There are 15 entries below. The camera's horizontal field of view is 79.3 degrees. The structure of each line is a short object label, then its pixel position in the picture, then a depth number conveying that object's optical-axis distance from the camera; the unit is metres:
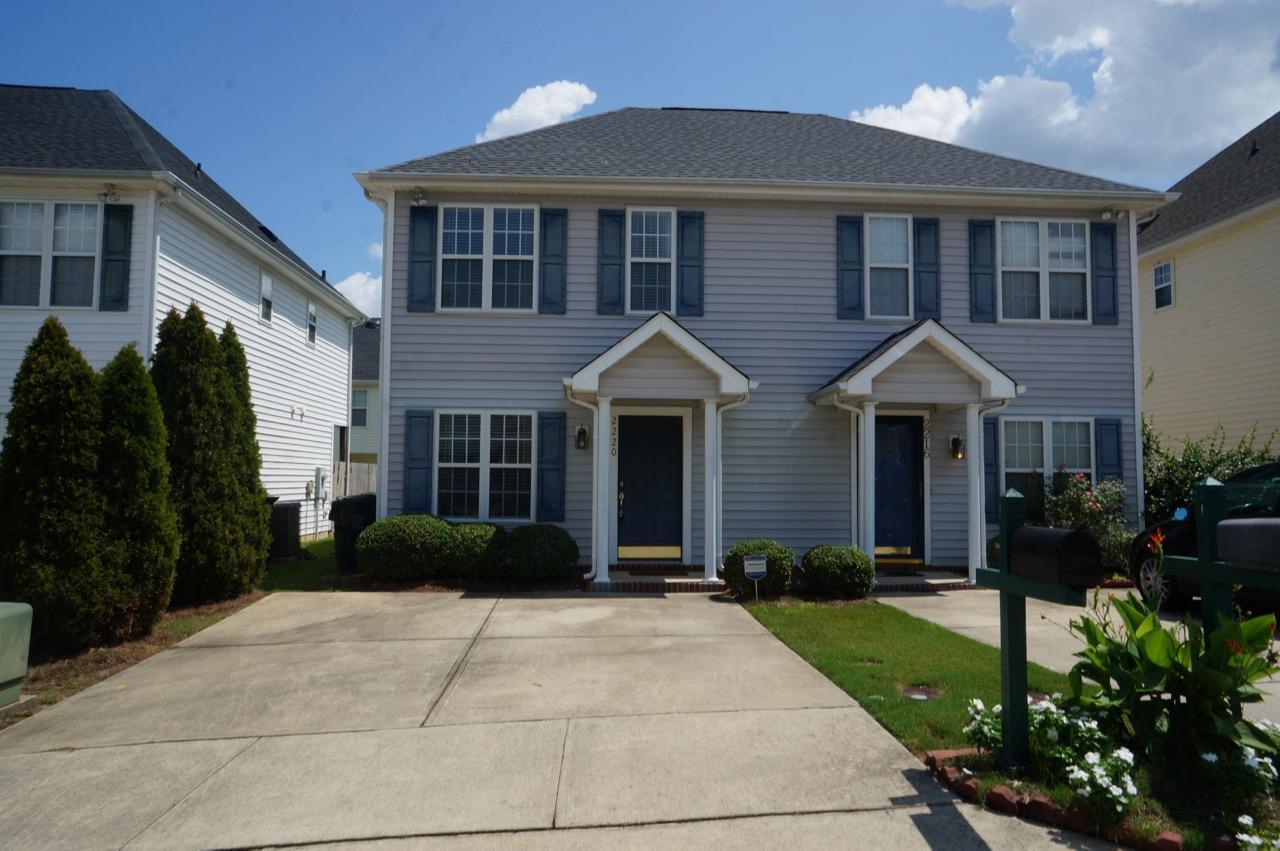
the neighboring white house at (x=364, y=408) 28.53
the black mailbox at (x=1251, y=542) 3.35
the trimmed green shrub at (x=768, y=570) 9.16
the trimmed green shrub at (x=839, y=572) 9.24
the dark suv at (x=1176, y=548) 8.02
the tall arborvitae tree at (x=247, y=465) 9.24
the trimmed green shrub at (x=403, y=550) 9.87
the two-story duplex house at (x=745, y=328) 11.10
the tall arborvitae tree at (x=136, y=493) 7.00
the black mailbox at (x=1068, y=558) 3.38
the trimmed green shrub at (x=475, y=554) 9.98
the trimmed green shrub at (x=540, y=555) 9.85
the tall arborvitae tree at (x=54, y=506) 6.58
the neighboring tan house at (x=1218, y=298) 13.50
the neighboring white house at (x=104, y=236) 10.90
